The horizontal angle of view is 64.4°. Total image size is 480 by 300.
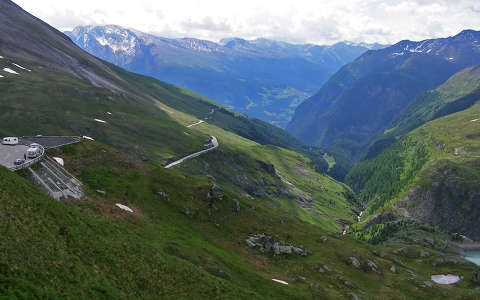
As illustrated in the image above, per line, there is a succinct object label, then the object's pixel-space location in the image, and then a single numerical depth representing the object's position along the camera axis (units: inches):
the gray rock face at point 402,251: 5880.9
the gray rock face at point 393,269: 4195.6
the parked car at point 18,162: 2603.3
